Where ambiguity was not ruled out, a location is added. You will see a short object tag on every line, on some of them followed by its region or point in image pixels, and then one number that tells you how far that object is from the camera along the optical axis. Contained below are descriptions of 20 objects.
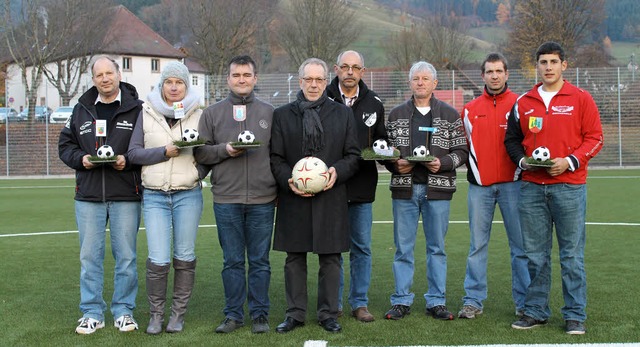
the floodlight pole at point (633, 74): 29.17
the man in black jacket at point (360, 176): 6.82
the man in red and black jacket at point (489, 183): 6.79
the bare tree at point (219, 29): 46.81
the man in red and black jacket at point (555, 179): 6.11
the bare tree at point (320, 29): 45.38
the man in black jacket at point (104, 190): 6.42
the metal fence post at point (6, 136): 29.02
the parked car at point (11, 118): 30.62
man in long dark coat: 6.35
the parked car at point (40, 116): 30.75
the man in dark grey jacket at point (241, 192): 6.39
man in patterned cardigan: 6.80
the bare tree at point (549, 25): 41.12
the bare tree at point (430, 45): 54.38
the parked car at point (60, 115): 32.41
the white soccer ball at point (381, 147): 6.47
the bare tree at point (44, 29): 39.41
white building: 64.31
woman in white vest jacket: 6.31
